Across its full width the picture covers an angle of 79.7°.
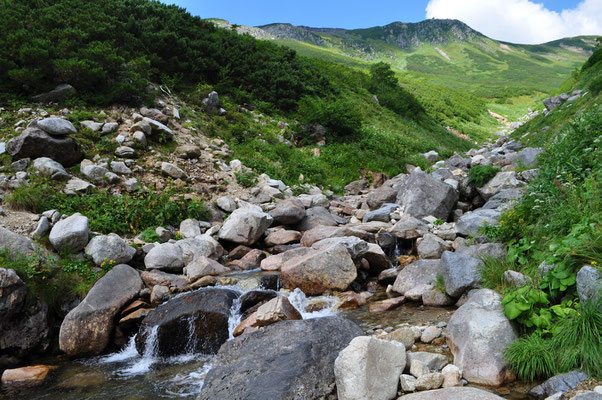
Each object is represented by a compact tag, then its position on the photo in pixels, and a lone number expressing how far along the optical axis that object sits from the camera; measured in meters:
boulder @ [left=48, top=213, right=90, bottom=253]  8.40
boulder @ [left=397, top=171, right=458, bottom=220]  11.99
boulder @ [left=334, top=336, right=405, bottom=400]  4.04
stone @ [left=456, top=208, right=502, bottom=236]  9.02
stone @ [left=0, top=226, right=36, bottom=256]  7.64
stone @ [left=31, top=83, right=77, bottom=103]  13.61
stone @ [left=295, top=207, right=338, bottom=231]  12.41
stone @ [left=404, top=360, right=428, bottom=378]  4.38
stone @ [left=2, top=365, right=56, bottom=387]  6.13
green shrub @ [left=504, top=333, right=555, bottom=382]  4.04
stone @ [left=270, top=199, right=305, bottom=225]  12.23
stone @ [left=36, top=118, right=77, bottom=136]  11.01
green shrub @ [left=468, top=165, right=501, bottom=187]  12.13
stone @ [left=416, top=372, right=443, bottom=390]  4.16
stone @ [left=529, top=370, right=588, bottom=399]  3.67
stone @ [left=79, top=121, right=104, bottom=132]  13.03
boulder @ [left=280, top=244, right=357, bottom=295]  8.20
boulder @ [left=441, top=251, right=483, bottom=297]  6.37
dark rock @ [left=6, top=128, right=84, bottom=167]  10.61
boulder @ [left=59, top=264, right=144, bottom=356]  6.89
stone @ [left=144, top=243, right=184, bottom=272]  9.00
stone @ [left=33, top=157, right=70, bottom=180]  10.45
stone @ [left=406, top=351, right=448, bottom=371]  4.51
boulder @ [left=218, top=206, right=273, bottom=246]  10.70
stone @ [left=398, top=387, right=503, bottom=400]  3.58
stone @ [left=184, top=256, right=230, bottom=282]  8.83
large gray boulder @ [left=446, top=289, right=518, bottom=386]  4.27
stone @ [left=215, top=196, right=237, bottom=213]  12.80
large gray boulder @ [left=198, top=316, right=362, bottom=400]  4.32
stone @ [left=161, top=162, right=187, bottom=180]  12.98
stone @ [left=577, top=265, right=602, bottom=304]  3.97
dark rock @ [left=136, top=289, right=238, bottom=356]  6.79
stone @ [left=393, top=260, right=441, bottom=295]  7.71
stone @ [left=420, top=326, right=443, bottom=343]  5.41
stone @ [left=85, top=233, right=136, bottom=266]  8.52
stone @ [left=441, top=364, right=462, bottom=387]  4.23
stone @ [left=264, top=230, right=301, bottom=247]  11.16
